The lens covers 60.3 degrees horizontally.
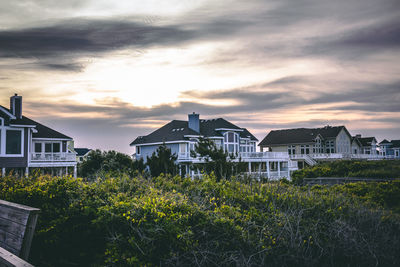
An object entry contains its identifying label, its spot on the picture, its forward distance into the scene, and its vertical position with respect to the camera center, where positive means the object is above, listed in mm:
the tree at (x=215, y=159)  17570 +72
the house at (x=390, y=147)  89906 +2721
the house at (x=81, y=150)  82012 +3053
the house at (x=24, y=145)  25953 +1560
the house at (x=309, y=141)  62044 +3367
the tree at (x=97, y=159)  33581 +288
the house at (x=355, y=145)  71750 +2612
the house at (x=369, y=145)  76250 +2762
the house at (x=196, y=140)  39344 +2553
